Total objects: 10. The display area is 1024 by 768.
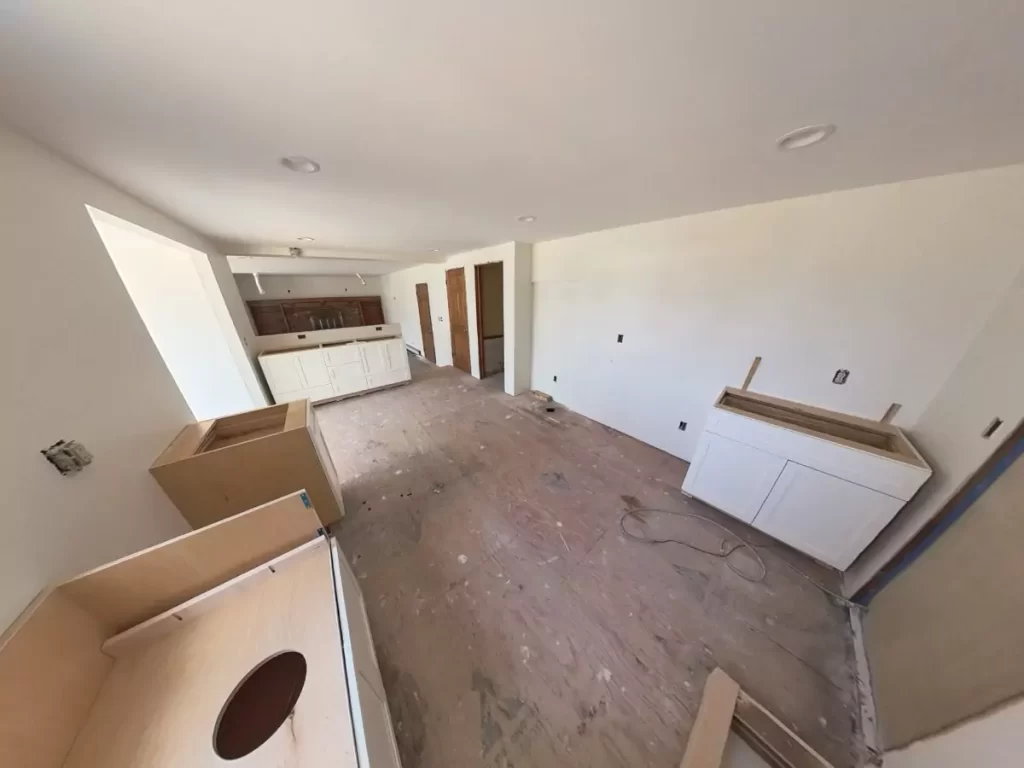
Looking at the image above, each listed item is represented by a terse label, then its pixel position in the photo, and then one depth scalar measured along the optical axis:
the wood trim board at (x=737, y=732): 1.04
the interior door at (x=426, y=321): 5.42
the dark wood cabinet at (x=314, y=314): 5.77
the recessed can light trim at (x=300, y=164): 1.33
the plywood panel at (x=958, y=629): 0.85
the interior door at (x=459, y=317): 4.43
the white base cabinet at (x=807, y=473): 1.54
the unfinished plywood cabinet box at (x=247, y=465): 1.49
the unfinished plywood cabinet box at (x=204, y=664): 0.72
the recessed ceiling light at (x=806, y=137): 1.04
